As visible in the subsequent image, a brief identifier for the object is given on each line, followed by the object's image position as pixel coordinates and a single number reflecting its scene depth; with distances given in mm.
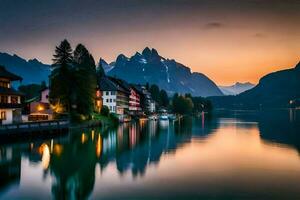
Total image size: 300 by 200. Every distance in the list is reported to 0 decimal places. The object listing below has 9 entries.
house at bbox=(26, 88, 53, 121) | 100438
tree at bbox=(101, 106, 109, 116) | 125562
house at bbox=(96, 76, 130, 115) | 151500
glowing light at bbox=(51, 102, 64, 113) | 100750
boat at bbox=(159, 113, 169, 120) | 178250
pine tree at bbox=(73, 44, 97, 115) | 103125
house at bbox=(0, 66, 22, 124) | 75875
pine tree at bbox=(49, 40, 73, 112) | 100812
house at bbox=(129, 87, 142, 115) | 185450
